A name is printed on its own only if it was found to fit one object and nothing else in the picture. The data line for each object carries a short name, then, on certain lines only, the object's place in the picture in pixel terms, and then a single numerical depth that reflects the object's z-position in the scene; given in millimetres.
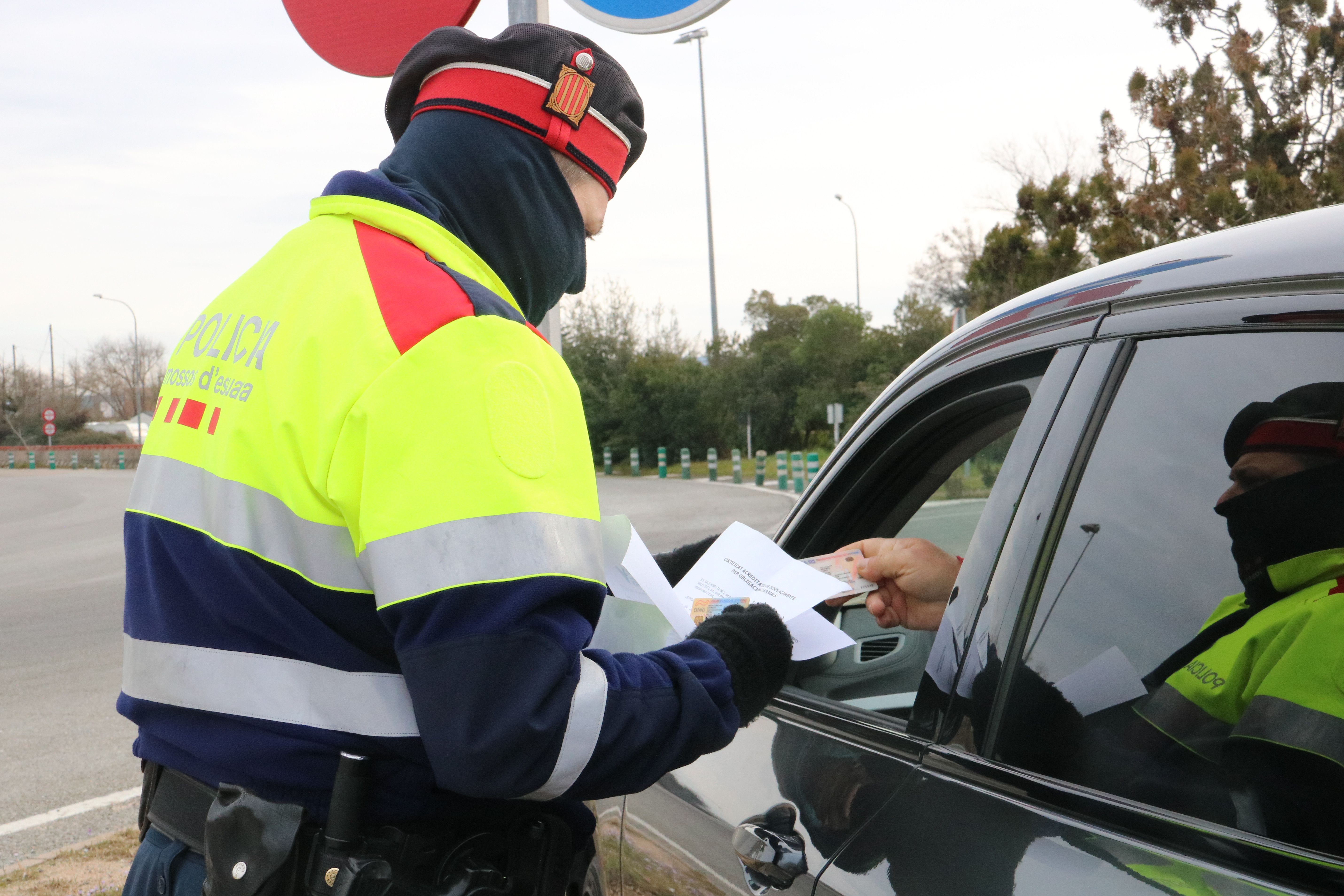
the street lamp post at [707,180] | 29859
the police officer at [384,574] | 1208
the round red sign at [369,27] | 2914
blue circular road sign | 2975
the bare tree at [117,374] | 84562
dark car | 1064
